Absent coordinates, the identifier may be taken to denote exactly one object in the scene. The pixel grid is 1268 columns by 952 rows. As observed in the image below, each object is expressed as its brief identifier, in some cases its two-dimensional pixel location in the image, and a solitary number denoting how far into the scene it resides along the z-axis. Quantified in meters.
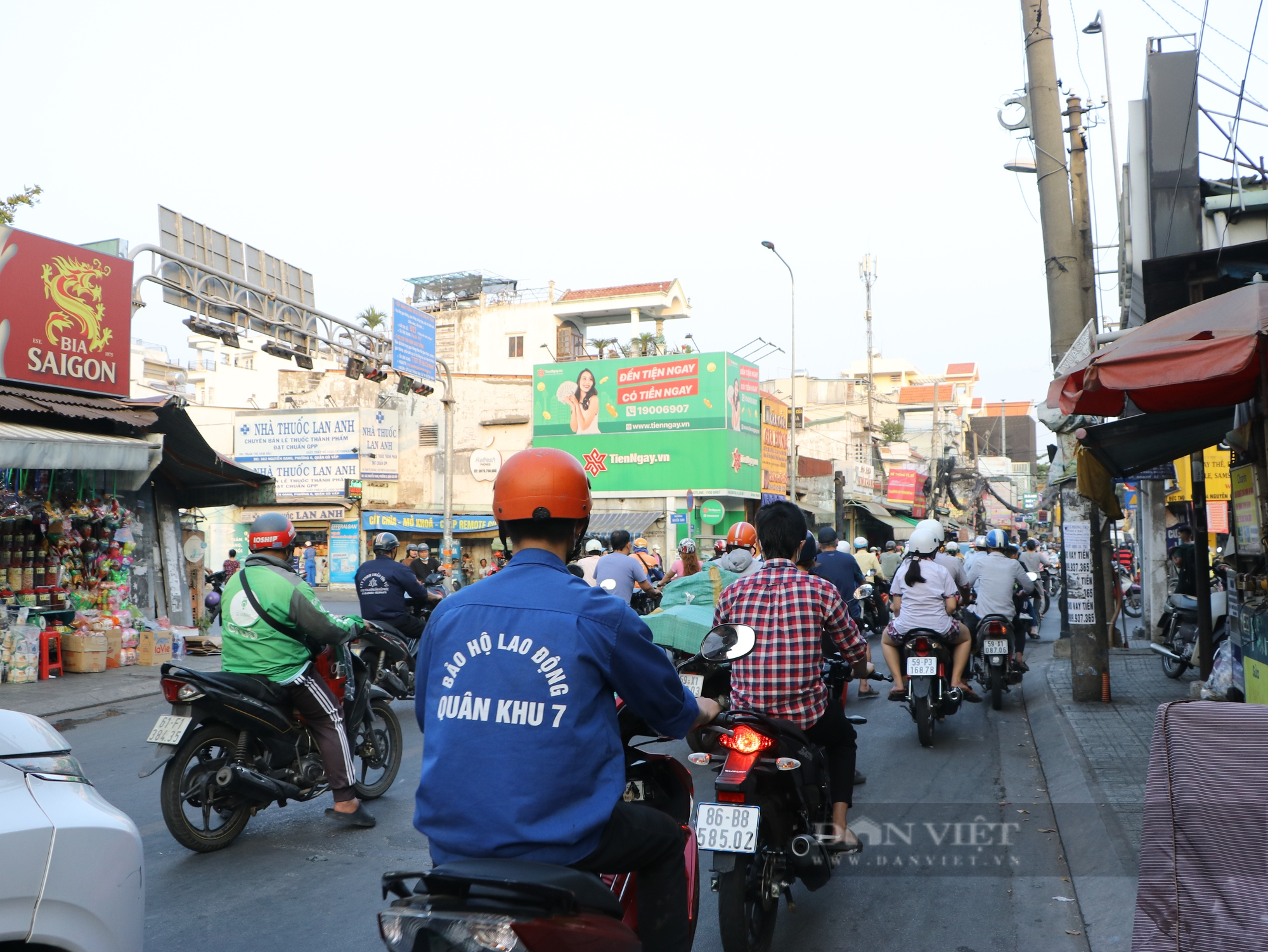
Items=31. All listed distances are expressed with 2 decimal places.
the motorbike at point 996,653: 9.71
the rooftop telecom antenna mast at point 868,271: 51.91
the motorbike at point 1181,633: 10.54
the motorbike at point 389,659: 8.71
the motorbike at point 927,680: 8.05
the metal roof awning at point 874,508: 42.53
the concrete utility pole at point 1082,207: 10.51
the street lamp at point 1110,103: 15.81
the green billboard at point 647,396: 34.97
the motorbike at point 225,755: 5.28
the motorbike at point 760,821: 3.82
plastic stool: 12.53
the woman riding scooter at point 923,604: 8.39
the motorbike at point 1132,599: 20.33
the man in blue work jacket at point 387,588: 9.76
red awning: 4.67
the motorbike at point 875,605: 16.06
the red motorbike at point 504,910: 2.10
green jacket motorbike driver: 5.55
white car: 2.28
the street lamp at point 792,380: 34.97
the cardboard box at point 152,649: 14.27
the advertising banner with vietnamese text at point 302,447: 37.31
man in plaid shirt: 4.45
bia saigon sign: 12.64
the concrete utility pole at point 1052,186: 9.53
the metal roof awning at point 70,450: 11.04
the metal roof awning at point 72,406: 12.09
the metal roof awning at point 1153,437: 7.29
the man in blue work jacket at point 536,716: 2.36
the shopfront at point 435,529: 36.66
